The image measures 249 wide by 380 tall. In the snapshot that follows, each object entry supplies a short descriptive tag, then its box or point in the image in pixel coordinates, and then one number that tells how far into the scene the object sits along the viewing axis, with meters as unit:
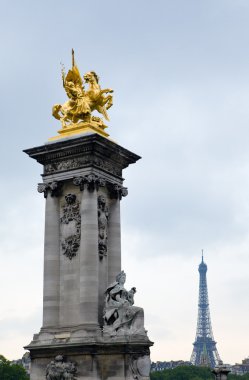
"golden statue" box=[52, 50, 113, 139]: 30.38
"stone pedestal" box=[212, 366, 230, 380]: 32.56
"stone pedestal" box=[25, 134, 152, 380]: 26.98
